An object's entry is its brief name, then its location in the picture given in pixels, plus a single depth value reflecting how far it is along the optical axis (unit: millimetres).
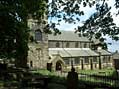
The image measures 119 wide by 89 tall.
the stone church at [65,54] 33875
